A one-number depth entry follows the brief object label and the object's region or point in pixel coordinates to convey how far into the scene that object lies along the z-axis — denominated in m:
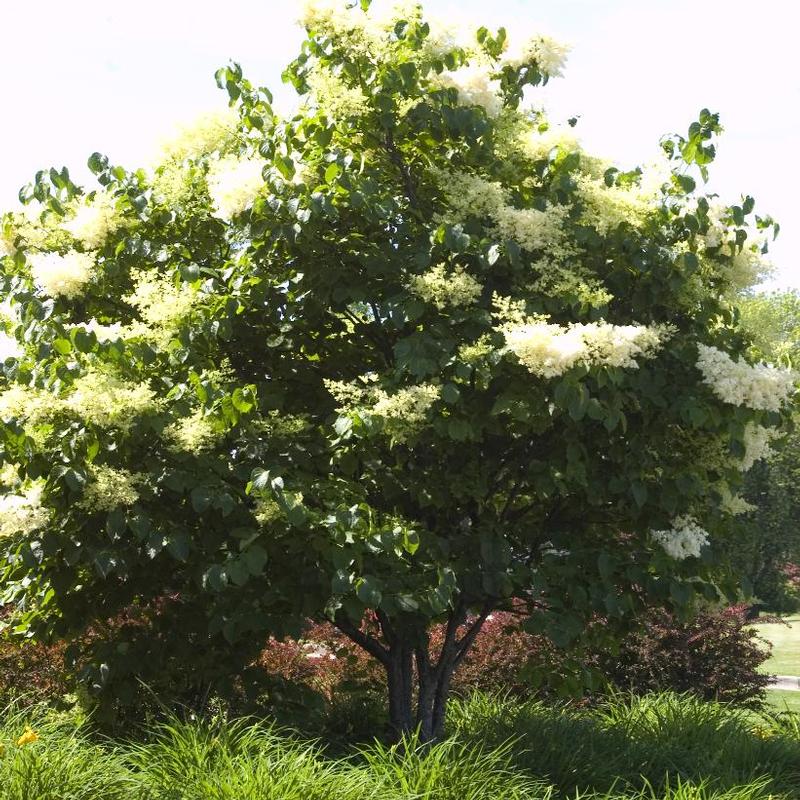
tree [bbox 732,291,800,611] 30.37
